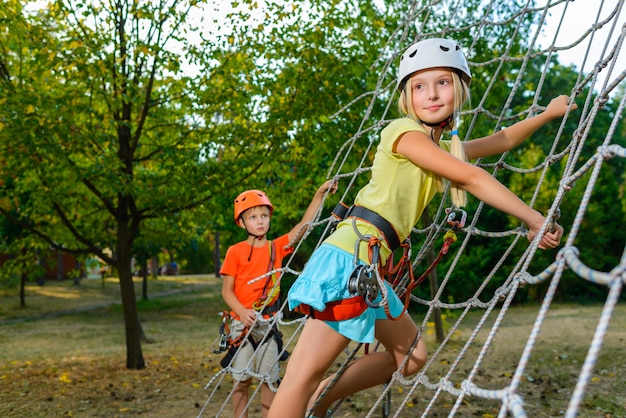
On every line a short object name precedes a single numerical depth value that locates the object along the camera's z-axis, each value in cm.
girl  221
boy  373
